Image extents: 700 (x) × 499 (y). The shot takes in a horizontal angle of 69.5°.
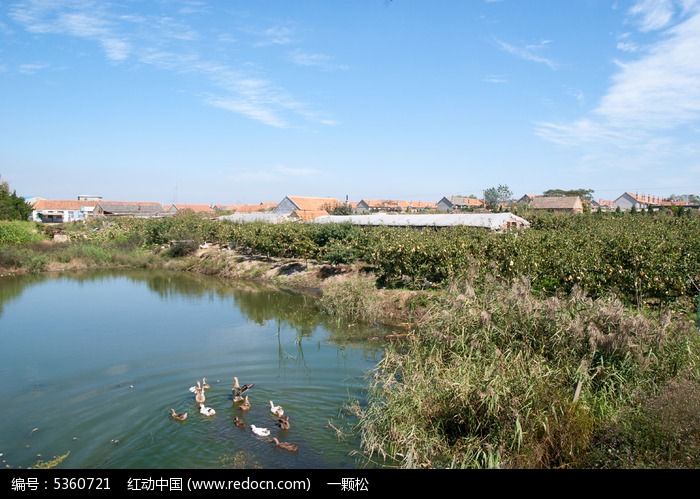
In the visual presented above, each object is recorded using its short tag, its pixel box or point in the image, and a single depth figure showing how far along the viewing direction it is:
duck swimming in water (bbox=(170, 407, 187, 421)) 8.98
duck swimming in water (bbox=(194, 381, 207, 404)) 9.49
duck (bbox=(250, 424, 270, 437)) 8.27
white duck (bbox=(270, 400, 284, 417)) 8.95
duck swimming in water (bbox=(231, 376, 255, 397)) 9.86
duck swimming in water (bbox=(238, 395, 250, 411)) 9.39
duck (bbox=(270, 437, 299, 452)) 7.87
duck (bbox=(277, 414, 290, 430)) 8.57
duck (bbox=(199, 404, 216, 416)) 9.17
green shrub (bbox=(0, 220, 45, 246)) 33.33
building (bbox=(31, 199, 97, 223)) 72.44
